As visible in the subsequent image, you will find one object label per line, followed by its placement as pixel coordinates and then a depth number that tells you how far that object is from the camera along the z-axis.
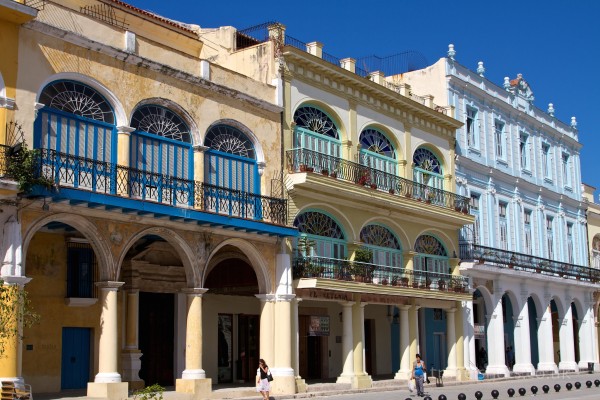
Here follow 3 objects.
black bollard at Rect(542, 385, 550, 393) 25.72
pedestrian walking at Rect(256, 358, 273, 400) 20.42
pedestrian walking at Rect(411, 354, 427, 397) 23.53
